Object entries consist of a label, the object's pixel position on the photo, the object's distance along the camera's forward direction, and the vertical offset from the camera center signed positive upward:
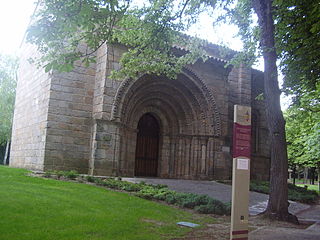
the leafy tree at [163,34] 6.31 +3.01
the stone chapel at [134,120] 13.51 +1.99
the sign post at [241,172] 4.90 -0.02
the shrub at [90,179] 11.49 -0.56
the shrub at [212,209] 8.85 -1.02
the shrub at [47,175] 11.69 -0.52
